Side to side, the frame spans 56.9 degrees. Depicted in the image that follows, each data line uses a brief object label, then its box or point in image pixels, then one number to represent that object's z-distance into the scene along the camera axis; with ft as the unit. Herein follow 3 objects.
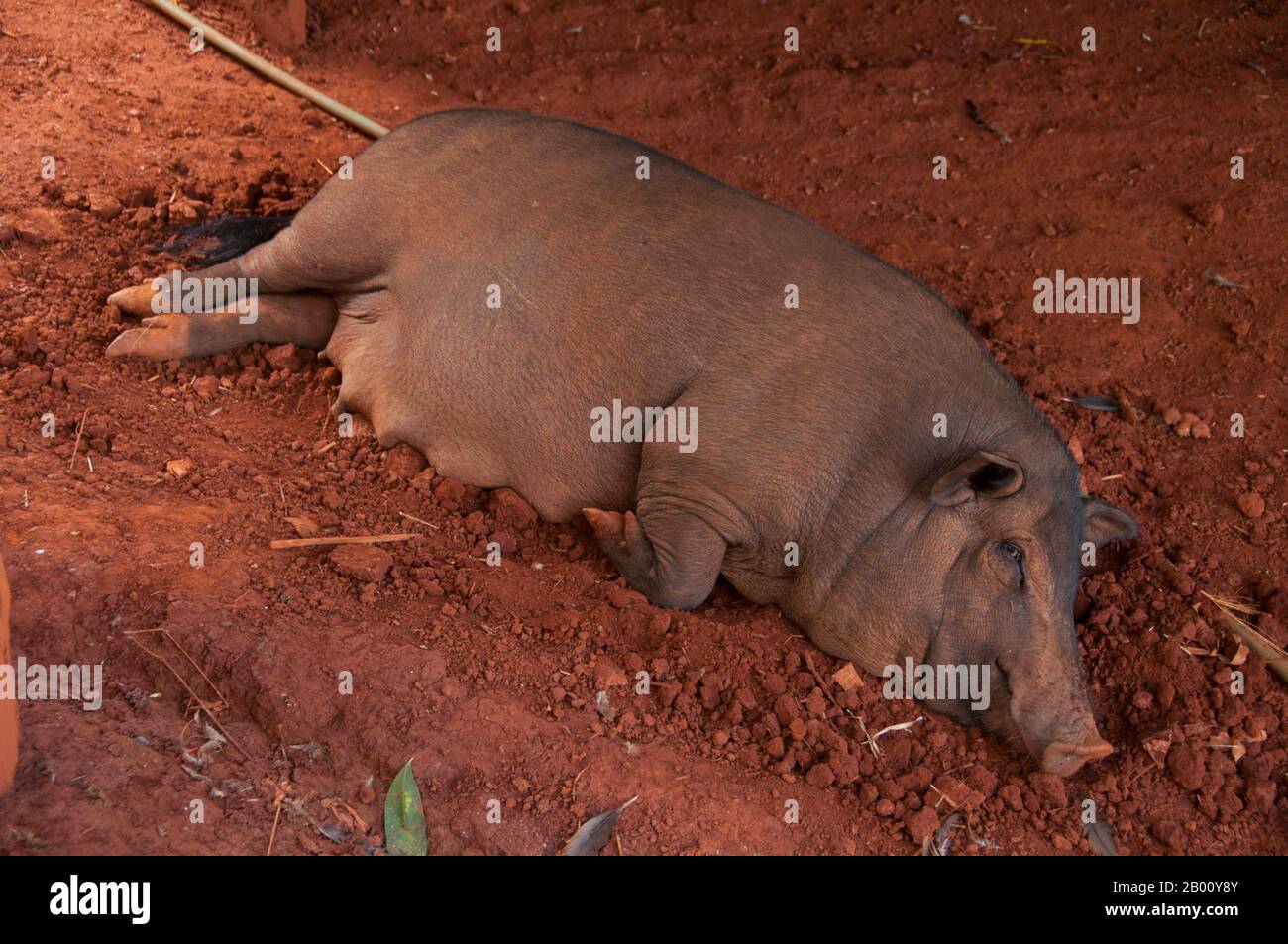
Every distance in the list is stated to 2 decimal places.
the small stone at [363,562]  13.28
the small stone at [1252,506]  15.64
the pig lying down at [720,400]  13.05
